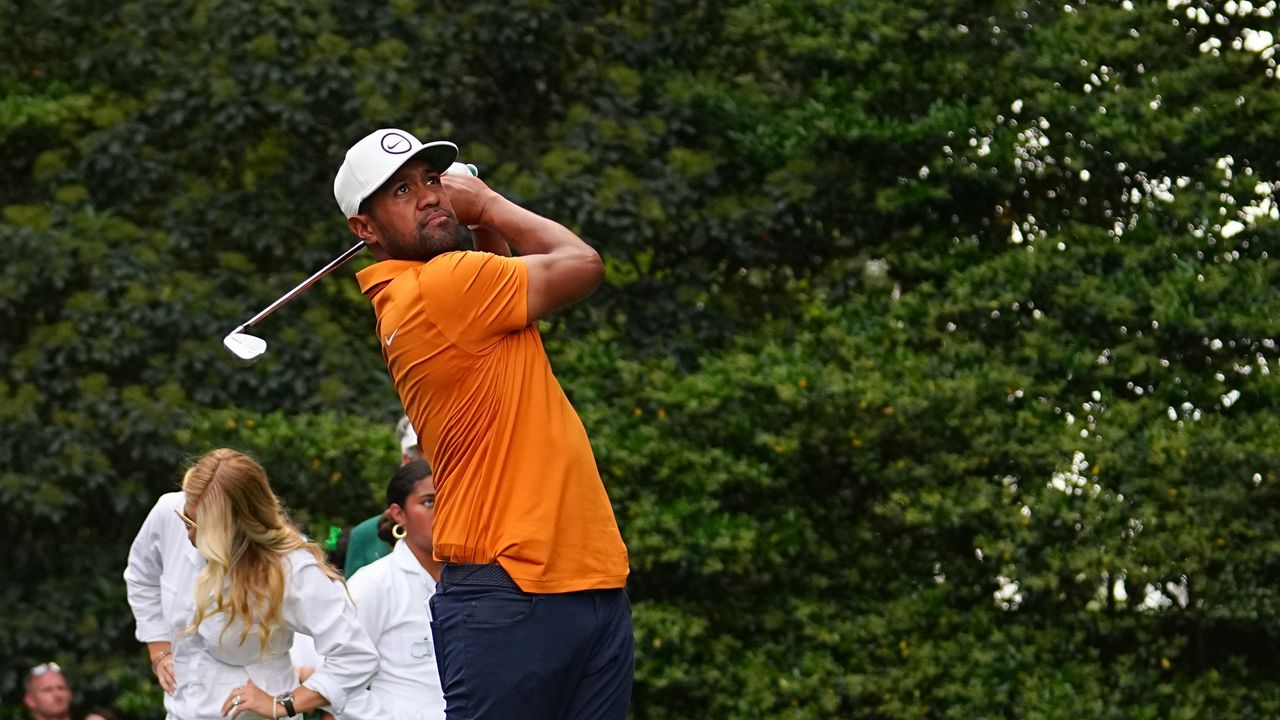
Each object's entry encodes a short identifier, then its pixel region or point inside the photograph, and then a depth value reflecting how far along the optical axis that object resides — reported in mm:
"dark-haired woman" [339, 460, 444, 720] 12586
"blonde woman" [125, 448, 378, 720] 11758
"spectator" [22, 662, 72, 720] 22562
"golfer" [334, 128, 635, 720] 8461
